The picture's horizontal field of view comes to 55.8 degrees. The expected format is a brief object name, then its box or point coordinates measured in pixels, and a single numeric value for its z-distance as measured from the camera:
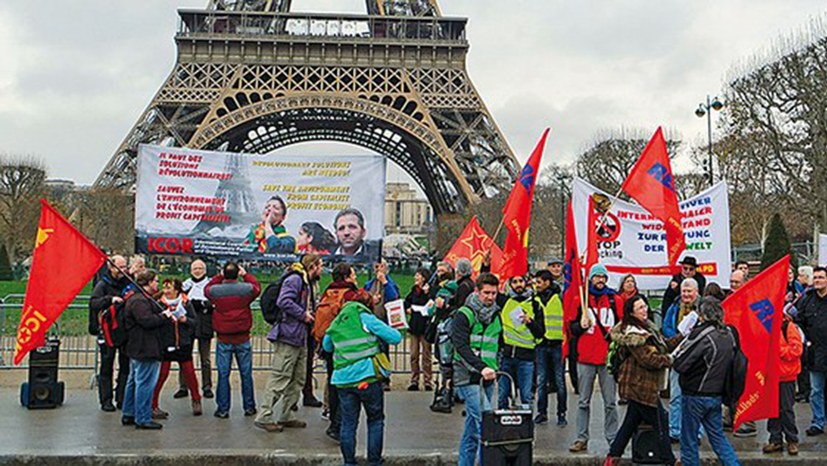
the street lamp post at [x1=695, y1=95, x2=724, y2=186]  22.62
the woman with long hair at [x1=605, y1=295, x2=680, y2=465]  6.20
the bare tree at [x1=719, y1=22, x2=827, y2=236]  25.67
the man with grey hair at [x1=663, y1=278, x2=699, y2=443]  7.59
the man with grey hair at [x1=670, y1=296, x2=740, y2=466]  6.16
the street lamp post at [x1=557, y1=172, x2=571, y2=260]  39.78
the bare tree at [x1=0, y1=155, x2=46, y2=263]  46.09
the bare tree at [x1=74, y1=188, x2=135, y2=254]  39.66
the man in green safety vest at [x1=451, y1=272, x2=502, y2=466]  6.14
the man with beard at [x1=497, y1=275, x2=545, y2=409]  7.68
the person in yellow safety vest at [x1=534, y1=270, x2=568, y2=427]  8.18
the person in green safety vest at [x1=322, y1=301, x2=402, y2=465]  6.24
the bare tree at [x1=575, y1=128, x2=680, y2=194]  40.28
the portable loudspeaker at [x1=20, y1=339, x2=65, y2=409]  8.87
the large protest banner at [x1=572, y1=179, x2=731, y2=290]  9.27
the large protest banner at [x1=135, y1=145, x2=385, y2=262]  10.18
